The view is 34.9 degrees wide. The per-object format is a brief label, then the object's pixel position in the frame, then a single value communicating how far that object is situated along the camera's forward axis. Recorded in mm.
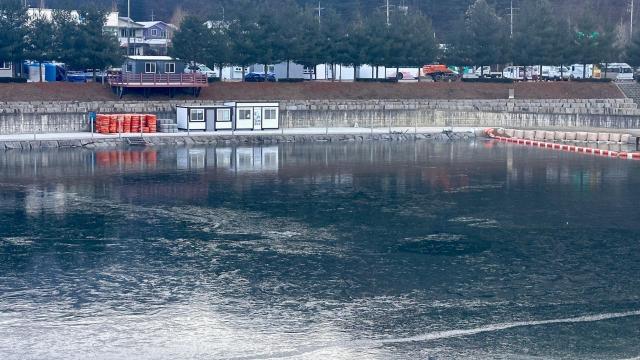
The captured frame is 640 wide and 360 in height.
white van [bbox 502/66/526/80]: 122788
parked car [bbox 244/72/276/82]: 102562
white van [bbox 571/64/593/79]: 121944
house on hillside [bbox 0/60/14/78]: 96938
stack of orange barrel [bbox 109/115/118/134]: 77500
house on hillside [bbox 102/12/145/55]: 129250
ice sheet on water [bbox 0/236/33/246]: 37438
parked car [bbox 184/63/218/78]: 107738
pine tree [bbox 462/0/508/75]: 108562
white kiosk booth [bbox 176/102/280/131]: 79188
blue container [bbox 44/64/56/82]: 101375
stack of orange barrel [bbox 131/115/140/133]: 77875
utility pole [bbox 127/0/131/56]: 117125
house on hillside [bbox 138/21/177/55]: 139750
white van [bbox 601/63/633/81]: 118812
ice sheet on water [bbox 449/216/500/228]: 41781
